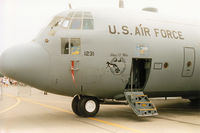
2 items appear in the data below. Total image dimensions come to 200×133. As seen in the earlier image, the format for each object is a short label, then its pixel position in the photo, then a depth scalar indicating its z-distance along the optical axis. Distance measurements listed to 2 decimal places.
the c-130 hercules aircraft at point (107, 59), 9.99
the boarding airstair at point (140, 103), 10.37
